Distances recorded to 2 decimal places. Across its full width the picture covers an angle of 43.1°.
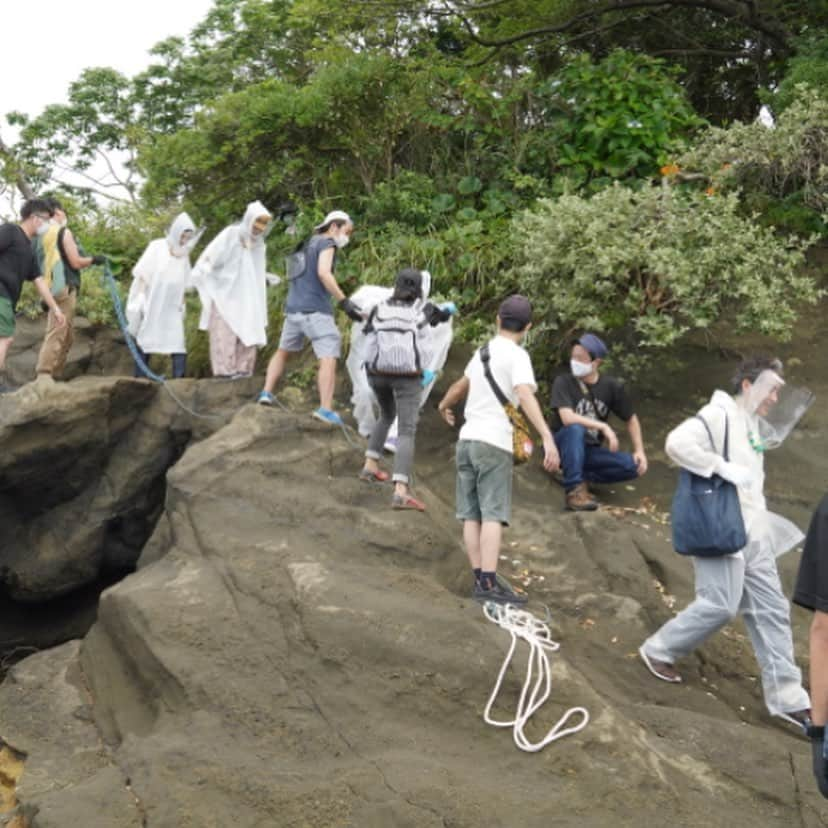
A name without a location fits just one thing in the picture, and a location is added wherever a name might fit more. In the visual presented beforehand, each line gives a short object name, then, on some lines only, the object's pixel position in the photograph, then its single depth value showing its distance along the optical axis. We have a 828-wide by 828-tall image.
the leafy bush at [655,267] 8.76
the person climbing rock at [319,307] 8.23
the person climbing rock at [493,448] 6.13
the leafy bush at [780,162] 9.89
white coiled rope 5.00
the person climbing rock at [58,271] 9.45
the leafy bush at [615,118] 10.96
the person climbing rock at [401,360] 7.11
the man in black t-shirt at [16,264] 8.53
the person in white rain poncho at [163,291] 10.12
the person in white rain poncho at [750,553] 5.70
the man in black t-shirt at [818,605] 3.15
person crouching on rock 8.18
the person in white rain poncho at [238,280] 9.58
